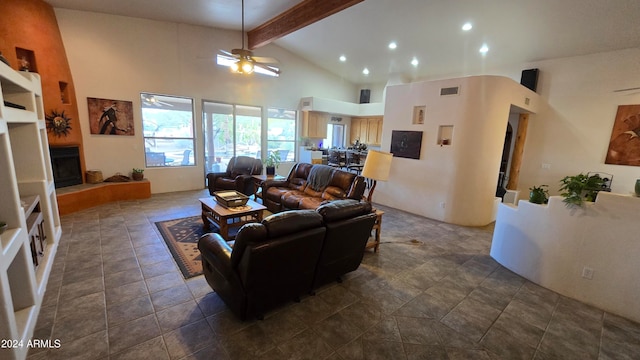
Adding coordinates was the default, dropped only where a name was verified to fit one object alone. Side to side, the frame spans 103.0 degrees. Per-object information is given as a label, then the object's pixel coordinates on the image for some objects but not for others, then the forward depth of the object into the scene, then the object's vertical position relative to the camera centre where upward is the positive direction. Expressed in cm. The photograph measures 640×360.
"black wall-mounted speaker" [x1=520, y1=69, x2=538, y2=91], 577 +154
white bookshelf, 174 -79
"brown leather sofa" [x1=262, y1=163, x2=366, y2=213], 411 -88
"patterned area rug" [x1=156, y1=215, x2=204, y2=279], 292 -148
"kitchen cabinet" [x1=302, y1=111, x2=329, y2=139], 830 +48
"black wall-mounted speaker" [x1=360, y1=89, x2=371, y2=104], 961 +171
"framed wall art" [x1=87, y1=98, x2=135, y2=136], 518 +30
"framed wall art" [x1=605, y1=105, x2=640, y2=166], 485 +26
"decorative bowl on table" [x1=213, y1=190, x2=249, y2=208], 359 -91
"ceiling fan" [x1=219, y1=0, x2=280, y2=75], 379 +119
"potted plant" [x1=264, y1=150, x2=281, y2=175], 579 -63
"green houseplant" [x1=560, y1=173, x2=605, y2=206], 255 -40
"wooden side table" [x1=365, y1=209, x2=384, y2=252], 353 -135
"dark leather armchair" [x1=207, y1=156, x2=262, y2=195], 516 -85
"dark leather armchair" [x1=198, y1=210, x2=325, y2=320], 183 -96
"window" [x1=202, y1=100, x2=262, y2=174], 674 +9
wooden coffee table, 338 -108
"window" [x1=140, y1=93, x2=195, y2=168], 588 +7
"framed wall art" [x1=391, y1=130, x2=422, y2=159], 516 -2
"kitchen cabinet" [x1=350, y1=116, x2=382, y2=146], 912 +40
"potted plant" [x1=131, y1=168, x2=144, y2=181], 561 -94
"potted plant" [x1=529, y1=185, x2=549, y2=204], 296 -57
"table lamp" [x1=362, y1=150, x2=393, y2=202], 343 -32
